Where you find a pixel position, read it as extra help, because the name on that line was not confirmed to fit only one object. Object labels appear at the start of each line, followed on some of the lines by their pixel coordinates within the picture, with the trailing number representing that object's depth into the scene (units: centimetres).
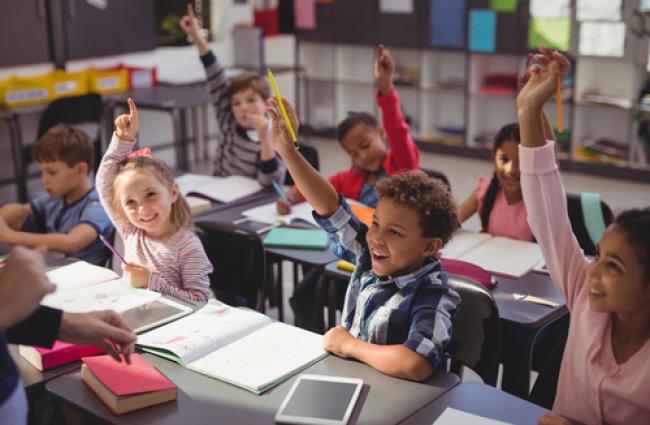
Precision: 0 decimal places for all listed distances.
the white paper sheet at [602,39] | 603
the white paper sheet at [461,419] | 156
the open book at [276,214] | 314
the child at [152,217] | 244
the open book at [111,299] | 207
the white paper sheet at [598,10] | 596
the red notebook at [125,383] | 162
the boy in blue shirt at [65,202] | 292
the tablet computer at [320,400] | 156
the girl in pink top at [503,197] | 286
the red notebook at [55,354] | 183
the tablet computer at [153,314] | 203
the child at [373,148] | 322
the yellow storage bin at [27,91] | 525
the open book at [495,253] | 259
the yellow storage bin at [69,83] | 557
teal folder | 283
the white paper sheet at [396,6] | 707
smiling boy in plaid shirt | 179
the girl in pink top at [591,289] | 154
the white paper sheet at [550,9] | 622
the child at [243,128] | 361
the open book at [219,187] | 347
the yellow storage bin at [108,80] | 579
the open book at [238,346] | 177
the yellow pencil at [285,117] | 195
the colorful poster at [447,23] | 682
